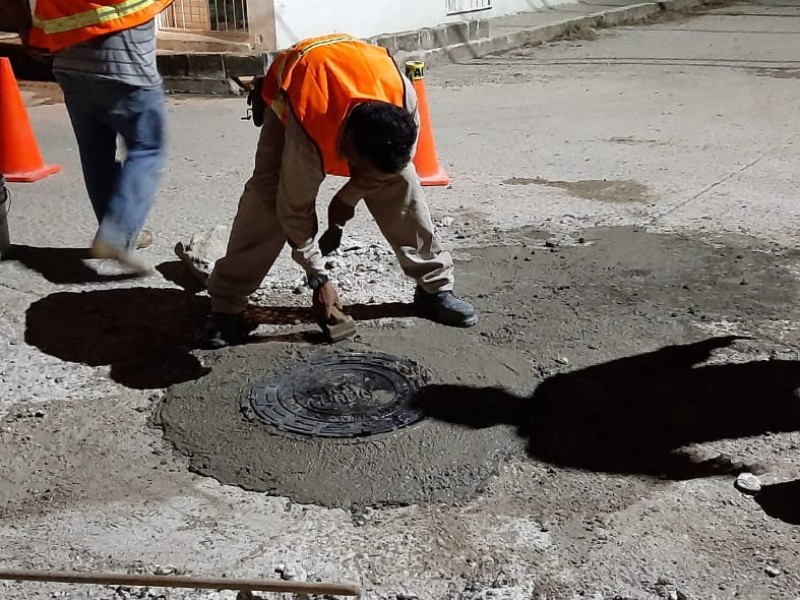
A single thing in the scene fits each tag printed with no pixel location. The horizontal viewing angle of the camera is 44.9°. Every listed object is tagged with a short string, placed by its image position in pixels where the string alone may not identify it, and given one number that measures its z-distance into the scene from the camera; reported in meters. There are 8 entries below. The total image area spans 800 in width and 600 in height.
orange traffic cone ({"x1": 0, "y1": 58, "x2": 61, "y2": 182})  6.30
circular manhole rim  3.28
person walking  4.41
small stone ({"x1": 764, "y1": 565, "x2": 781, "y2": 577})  2.58
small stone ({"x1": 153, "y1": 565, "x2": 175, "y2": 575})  2.60
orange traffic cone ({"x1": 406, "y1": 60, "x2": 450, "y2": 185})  6.00
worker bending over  3.26
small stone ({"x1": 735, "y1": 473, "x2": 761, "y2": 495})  2.95
